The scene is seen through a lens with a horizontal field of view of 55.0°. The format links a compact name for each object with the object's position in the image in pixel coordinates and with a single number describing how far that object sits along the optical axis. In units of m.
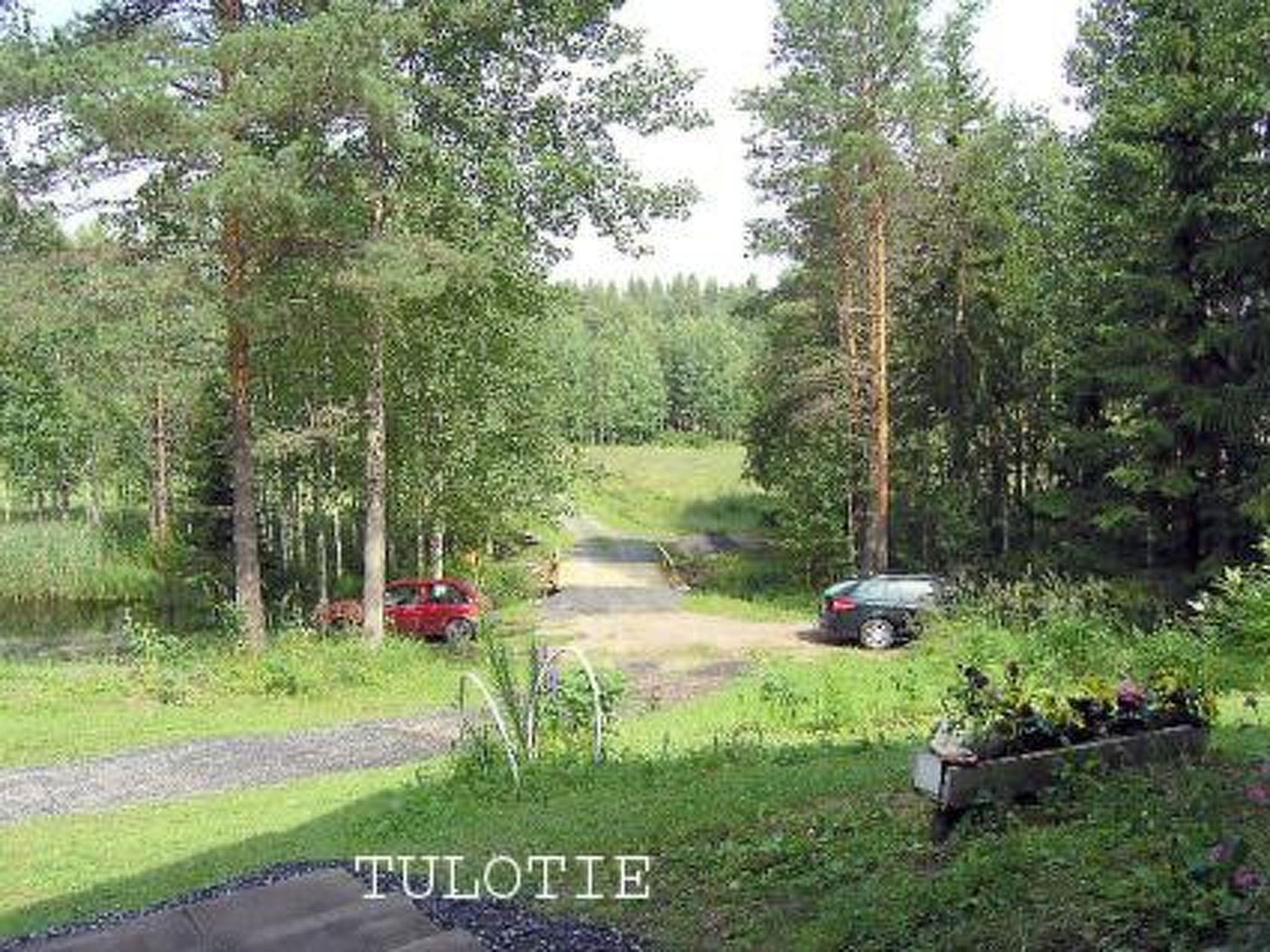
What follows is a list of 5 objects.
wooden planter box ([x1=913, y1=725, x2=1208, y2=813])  6.29
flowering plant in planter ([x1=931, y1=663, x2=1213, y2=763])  6.55
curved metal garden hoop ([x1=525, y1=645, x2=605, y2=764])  10.42
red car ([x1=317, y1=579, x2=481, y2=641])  23.97
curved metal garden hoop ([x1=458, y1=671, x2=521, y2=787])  9.97
